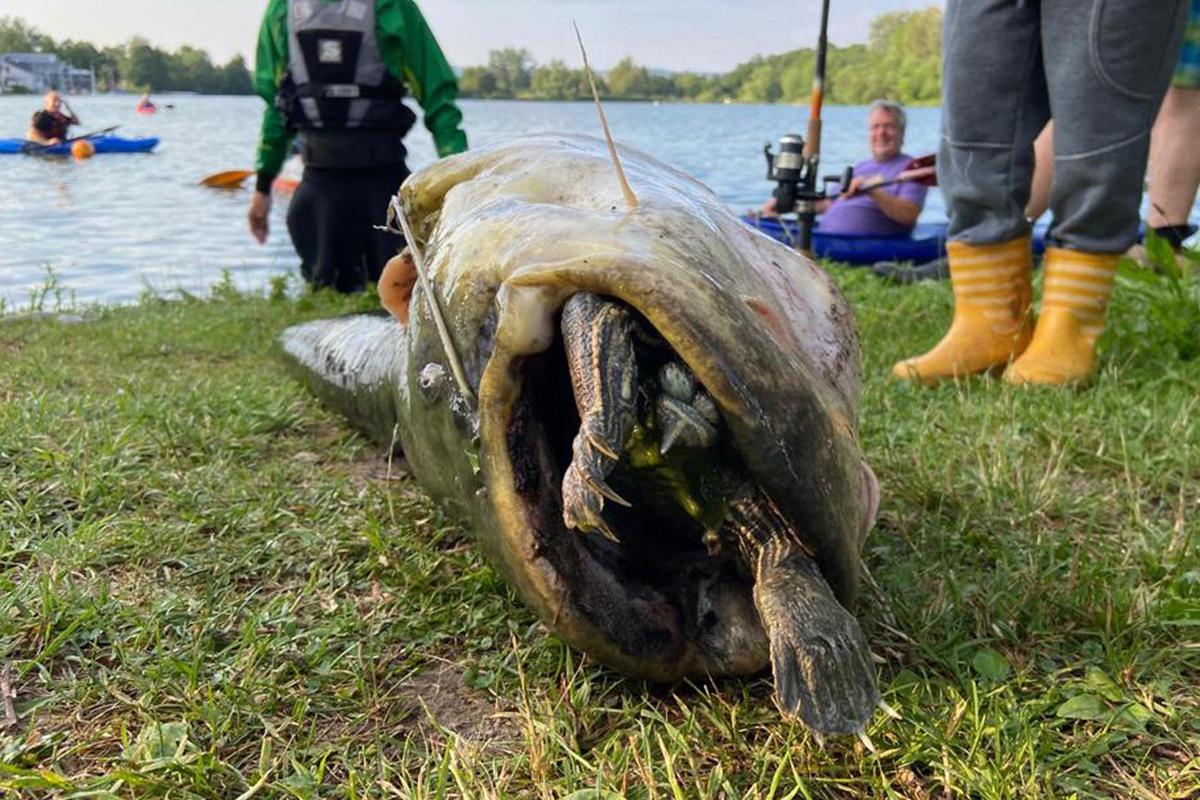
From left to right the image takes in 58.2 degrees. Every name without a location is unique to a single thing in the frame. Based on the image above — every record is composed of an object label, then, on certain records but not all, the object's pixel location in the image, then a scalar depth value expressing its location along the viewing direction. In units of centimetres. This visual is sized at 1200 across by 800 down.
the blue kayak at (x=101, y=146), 2136
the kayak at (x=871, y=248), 738
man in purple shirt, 772
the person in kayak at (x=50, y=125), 2144
